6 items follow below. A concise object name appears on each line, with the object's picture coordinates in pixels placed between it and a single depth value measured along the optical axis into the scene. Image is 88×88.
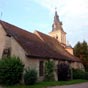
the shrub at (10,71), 9.44
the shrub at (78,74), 14.88
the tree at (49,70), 11.31
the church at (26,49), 10.15
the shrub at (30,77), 9.50
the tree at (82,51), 21.16
